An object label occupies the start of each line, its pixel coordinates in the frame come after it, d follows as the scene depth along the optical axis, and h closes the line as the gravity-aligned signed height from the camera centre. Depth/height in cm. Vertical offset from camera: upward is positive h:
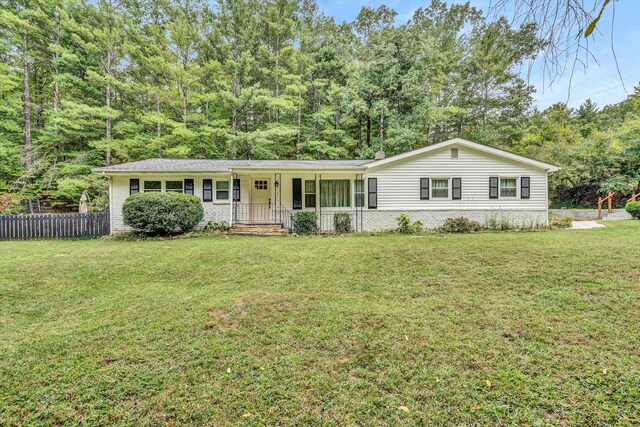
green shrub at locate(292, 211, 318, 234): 1212 -49
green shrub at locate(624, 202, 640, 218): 1273 -6
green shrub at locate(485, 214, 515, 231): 1201 -64
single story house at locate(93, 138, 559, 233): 1280 +109
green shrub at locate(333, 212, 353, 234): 1257 -53
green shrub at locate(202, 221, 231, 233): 1234 -69
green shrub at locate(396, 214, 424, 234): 1205 -72
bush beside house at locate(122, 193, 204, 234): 1032 -1
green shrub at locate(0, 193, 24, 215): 1379 +56
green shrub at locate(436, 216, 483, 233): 1179 -72
